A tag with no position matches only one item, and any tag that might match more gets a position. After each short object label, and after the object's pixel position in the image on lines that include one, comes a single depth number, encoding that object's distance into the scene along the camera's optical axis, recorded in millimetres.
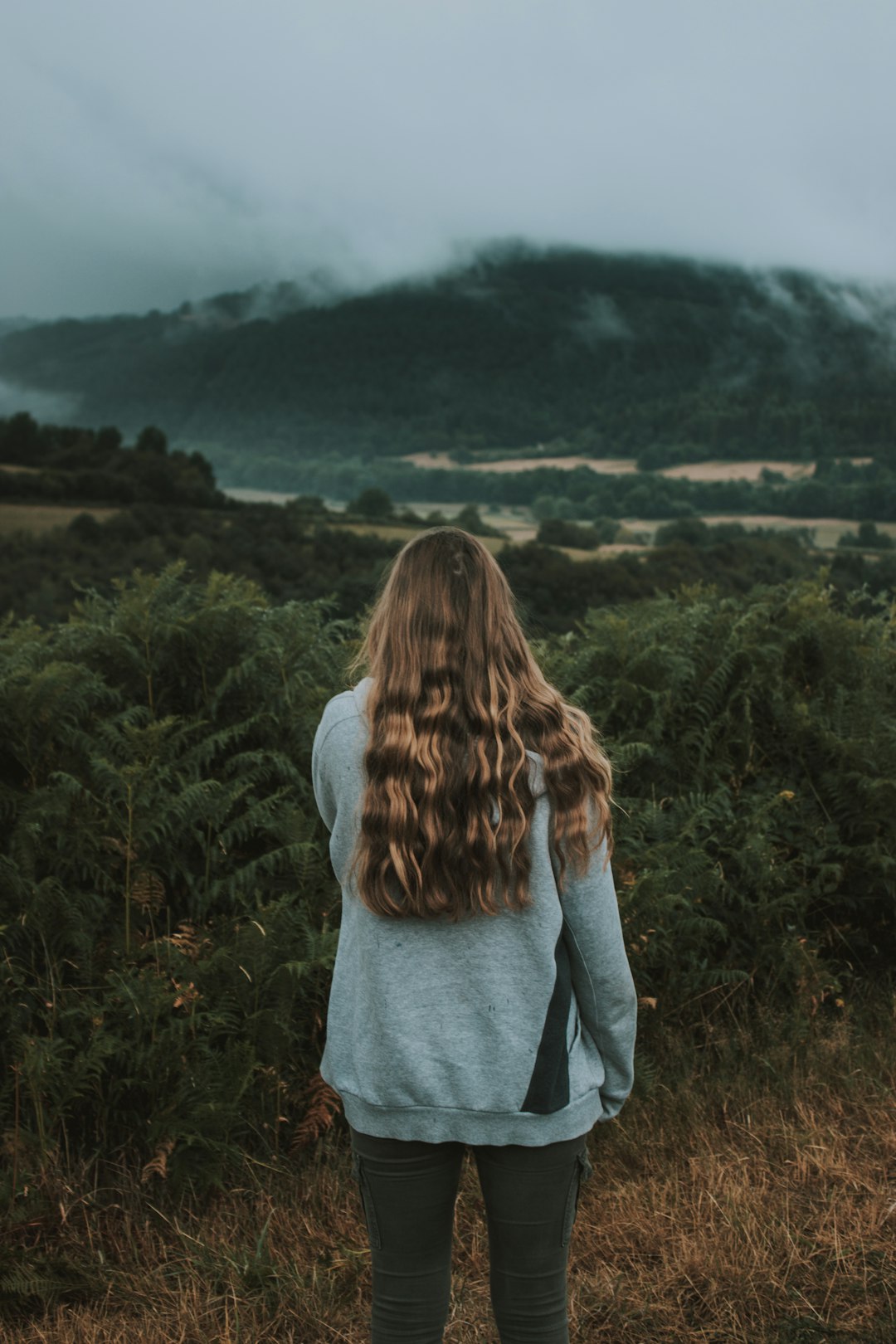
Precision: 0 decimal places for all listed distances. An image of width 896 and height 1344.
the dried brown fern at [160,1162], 3488
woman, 2006
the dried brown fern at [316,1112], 3766
